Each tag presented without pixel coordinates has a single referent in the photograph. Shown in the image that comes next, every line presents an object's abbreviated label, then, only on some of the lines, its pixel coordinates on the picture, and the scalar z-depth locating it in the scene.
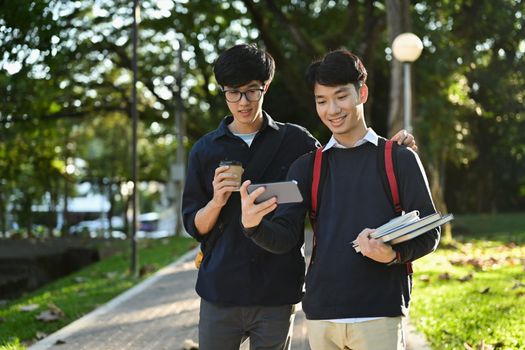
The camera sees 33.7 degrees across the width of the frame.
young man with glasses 3.73
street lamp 14.55
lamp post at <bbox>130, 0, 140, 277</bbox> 14.12
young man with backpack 3.24
